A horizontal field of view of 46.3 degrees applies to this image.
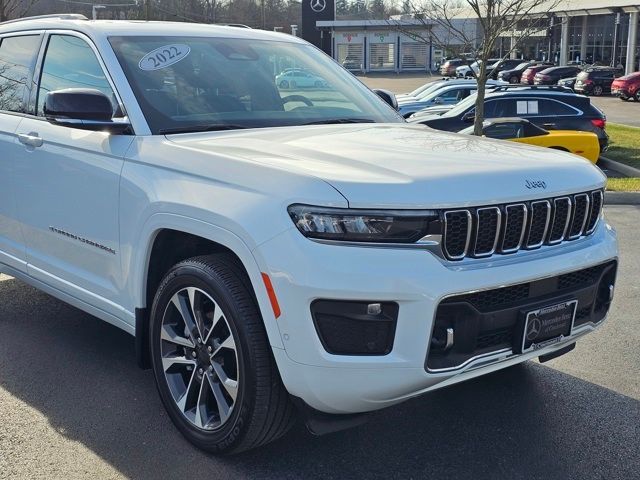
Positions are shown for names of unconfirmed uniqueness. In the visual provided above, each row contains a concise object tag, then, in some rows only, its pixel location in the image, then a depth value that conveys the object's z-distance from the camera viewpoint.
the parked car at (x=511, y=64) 53.47
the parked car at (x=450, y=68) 58.22
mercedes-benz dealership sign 47.09
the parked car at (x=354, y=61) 79.12
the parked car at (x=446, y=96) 21.39
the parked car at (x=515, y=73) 49.06
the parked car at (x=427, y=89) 22.78
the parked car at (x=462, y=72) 48.57
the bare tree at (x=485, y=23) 13.27
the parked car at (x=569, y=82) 40.22
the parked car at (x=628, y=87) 37.06
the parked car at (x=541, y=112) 15.05
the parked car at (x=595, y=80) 40.91
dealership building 48.06
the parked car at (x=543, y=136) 12.70
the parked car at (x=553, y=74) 42.81
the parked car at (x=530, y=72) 46.37
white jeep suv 2.82
